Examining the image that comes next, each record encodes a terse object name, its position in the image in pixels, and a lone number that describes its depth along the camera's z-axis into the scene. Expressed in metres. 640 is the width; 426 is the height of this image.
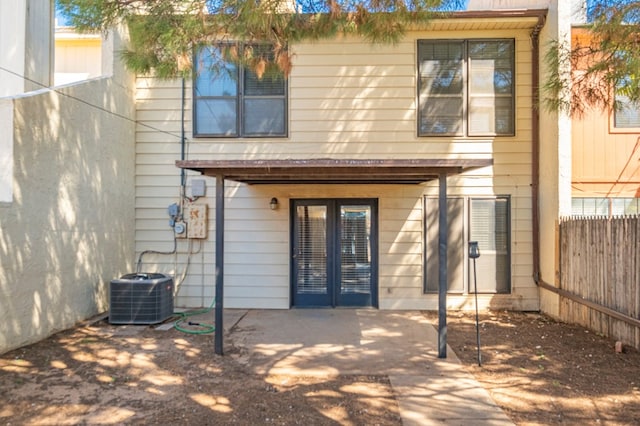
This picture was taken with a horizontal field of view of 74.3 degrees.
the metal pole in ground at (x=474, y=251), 4.63
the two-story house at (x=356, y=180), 6.98
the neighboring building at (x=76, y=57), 8.72
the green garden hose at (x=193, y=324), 5.73
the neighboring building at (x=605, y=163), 7.17
